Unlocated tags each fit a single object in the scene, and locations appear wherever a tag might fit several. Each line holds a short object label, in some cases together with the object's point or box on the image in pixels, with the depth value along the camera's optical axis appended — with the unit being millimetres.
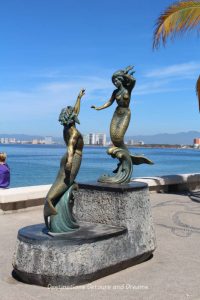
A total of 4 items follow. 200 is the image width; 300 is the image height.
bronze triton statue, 5539
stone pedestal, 5047
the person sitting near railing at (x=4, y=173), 10656
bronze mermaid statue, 6934
